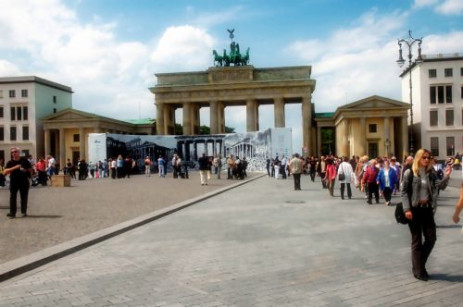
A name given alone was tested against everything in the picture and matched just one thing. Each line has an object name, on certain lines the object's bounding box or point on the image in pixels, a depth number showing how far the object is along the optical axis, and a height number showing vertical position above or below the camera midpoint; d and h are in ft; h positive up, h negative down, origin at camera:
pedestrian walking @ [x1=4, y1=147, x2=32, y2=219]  39.91 -1.14
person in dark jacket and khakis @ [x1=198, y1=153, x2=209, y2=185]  84.17 -1.43
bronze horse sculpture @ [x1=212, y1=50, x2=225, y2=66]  235.61 +48.99
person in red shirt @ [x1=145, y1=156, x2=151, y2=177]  127.94 -2.16
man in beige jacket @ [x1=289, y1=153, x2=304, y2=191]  74.18 -2.01
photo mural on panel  136.05 +3.60
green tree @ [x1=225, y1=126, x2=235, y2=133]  418.47 +24.56
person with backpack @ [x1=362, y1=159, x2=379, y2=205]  52.54 -2.92
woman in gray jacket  19.77 -2.23
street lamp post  93.81 +20.56
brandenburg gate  223.10 +30.97
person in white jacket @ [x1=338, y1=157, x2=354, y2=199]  58.23 -2.17
